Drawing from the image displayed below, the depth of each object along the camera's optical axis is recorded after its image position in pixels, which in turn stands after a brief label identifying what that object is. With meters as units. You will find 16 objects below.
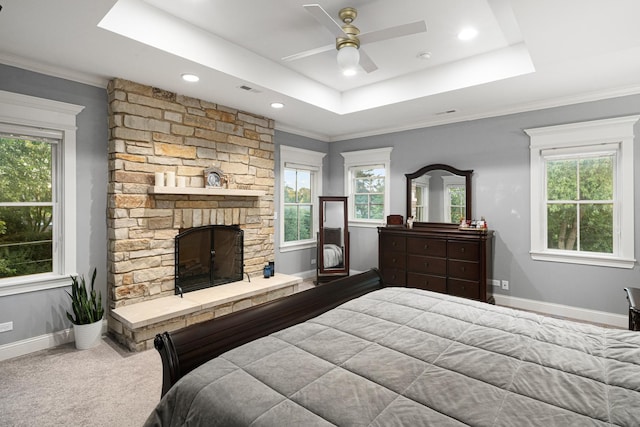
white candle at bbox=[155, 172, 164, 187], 3.57
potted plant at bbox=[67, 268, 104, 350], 3.06
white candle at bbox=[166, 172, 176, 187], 3.63
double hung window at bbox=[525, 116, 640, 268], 3.64
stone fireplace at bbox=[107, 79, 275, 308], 3.39
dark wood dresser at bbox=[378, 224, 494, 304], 4.15
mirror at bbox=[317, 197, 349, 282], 5.59
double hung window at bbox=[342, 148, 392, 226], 5.61
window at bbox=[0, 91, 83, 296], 2.98
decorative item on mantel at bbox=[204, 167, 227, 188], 4.08
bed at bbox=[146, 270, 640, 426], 1.09
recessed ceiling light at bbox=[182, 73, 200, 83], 3.28
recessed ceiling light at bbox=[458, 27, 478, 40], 2.97
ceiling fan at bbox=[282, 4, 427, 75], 2.33
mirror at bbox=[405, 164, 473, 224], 4.70
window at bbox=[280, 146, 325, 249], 5.53
